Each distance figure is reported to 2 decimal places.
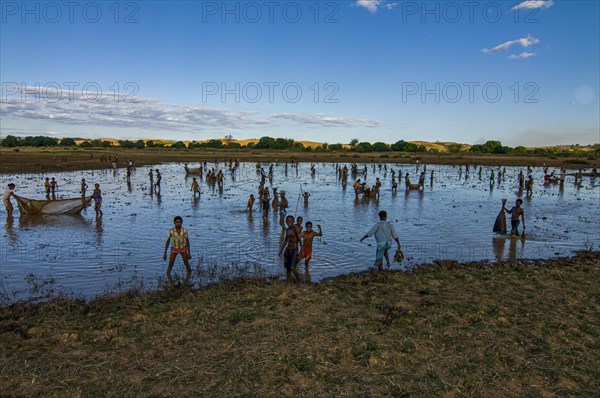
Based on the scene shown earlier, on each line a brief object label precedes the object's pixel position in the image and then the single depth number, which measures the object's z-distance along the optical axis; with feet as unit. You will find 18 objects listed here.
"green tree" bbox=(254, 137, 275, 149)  418.10
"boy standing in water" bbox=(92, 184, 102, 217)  66.44
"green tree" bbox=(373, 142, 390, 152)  424.13
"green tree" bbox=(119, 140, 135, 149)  416.17
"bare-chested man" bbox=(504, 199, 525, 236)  53.32
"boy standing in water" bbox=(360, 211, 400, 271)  36.94
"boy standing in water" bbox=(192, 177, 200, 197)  94.22
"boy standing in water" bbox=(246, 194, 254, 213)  71.15
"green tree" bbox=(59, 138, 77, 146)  405.59
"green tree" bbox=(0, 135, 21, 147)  354.95
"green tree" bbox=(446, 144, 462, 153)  399.65
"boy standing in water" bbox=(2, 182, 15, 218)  61.77
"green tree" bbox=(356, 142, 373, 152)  405.18
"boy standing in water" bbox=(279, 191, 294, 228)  63.35
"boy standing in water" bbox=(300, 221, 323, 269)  37.02
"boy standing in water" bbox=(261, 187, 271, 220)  66.08
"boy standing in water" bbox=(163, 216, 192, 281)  35.58
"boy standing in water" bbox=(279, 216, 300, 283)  33.94
